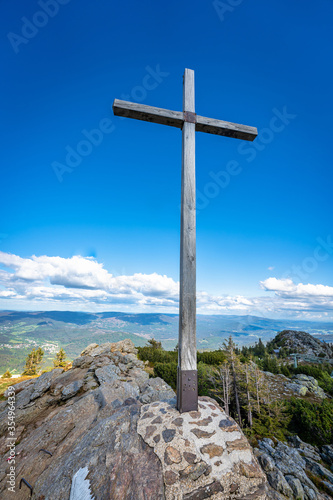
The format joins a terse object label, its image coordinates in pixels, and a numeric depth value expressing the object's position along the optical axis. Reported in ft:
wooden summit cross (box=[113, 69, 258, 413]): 13.76
